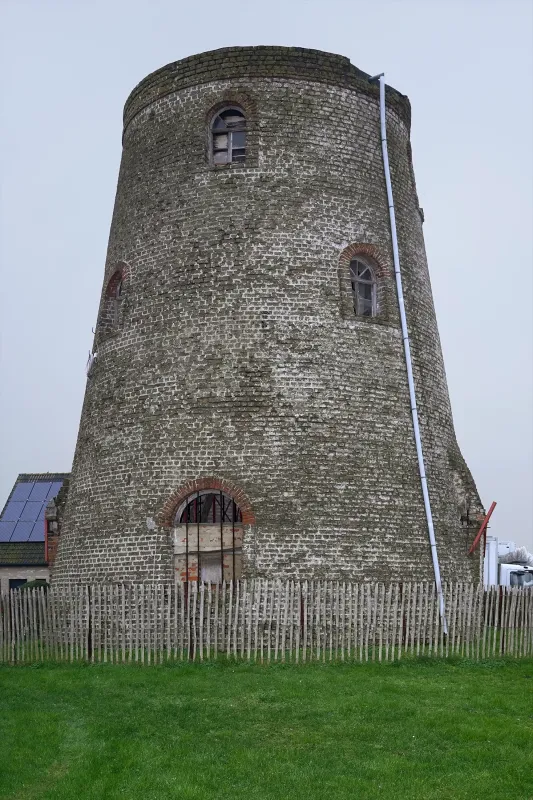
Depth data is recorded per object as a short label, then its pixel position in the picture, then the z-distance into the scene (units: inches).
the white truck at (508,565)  1560.0
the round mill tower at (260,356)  766.5
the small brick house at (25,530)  1465.3
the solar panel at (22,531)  1502.2
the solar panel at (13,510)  1557.6
